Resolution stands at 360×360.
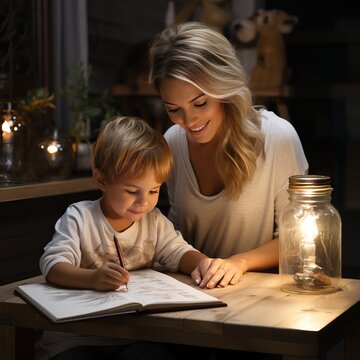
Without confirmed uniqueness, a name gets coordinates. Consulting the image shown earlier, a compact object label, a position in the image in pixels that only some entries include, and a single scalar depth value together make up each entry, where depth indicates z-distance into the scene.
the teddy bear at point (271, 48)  3.97
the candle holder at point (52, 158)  3.19
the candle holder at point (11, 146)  2.98
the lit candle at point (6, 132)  2.98
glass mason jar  1.86
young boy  1.90
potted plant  3.51
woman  2.09
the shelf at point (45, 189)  2.87
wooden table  1.50
